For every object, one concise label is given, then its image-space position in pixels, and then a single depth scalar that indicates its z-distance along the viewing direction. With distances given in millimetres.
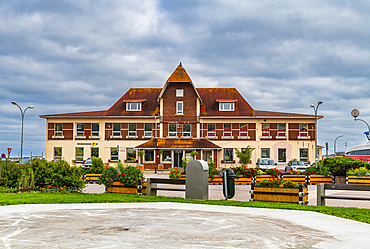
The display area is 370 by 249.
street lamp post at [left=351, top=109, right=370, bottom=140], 30094
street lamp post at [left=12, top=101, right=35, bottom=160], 39372
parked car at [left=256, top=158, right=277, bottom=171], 33656
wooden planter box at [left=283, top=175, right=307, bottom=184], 22828
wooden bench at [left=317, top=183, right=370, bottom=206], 11112
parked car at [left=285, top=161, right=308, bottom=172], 37938
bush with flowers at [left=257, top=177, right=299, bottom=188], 12672
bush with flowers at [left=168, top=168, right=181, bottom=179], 23625
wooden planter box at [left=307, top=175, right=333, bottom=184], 24203
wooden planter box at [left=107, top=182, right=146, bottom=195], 14836
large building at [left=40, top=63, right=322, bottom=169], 47531
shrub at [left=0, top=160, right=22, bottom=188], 15875
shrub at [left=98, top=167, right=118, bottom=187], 15211
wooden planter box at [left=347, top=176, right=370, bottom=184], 21508
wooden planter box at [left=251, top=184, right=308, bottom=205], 12312
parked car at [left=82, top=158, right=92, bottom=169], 40984
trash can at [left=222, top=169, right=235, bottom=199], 13523
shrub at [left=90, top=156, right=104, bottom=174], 27547
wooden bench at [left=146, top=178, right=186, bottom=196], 14134
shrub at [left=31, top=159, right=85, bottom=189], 15469
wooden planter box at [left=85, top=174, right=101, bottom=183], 25281
